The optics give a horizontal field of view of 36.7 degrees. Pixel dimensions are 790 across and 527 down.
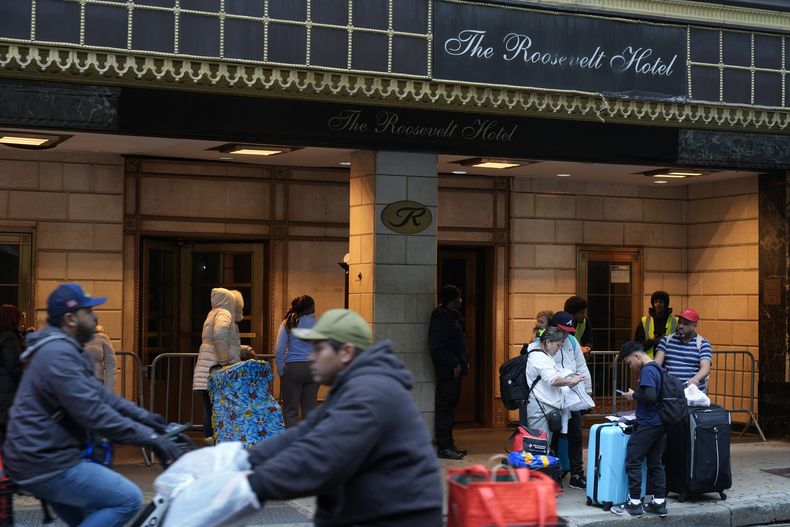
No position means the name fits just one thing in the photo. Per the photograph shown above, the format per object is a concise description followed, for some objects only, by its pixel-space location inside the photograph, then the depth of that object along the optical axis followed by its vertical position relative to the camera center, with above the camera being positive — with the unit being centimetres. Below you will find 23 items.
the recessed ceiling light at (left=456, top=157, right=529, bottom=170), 1414 +152
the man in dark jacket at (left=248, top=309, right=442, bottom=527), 429 -59
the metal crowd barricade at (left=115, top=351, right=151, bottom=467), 1275 -101
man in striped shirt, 1120 -60
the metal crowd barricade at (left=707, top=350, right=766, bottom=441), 1502 -117
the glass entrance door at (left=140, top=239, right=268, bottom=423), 1427 -14
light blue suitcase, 1010 -150
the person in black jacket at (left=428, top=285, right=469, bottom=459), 1258 -76
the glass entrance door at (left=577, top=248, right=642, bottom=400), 1655 -1
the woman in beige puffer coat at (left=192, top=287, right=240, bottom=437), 1234 -57
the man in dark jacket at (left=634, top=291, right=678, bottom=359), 1462 -36
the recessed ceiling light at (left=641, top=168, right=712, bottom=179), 1509 +151
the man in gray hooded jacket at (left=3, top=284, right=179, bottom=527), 571 -72
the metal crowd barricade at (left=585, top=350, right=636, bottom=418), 1512 -117
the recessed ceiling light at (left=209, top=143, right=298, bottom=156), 1272 +150
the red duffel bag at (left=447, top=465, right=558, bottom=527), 489 -88
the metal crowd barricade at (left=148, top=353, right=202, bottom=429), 1402 -123
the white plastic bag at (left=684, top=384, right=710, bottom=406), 1056 -94
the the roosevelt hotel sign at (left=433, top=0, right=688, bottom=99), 1209 +252
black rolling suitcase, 1032 -140
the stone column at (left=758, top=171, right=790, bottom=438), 1442 -15
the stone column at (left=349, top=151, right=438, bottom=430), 1247 +29
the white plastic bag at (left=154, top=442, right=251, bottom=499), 471 -71
